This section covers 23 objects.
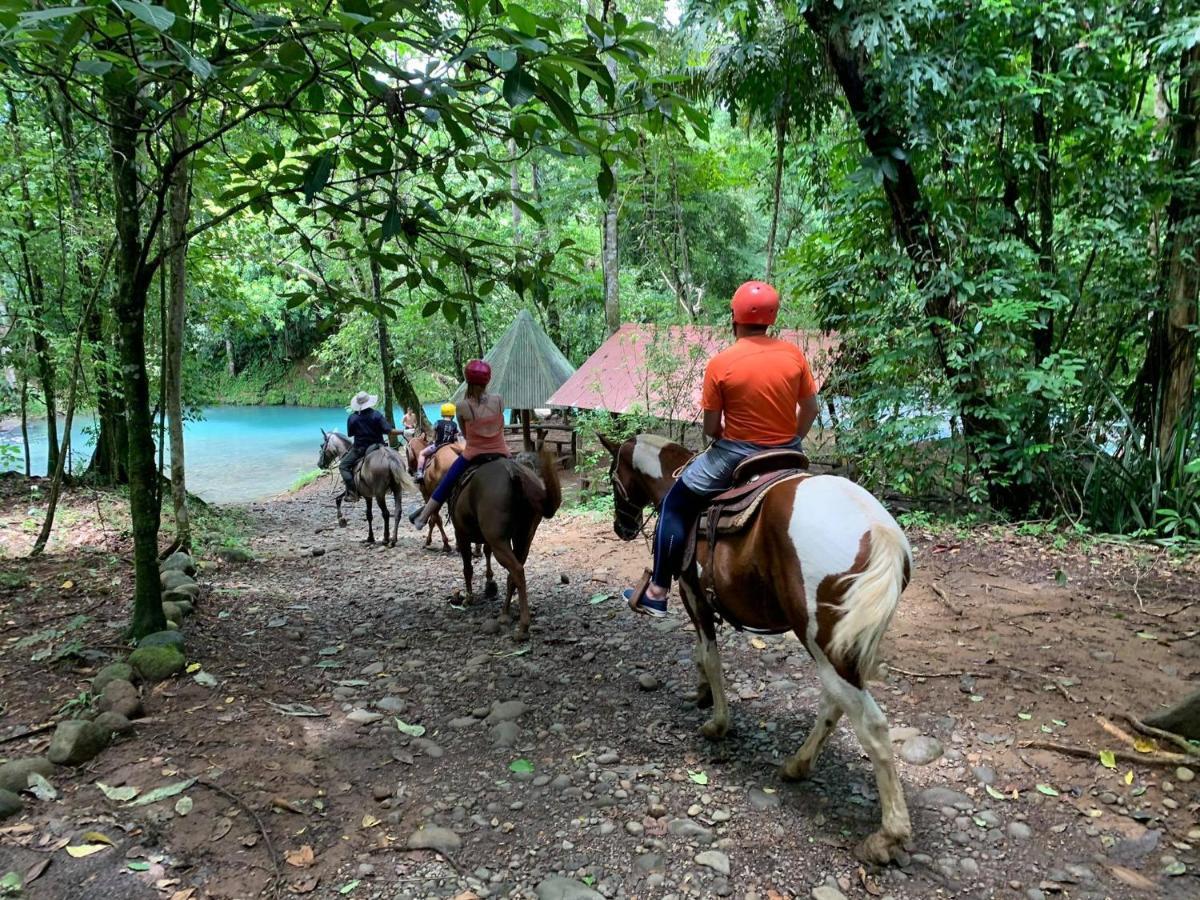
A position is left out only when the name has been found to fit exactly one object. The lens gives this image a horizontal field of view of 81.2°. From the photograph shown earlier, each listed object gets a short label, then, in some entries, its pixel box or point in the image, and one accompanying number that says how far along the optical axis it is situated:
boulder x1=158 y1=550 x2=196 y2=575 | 6.41
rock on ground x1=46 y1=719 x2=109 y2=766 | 3.28
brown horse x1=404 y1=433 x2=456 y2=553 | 8.68
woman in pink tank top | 6.07
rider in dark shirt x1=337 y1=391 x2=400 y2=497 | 10.53
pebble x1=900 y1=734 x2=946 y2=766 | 3.61
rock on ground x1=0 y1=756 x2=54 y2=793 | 3.05
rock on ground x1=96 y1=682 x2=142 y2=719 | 3.72
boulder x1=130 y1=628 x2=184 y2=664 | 4.40
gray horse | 10.23
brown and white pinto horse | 2.84
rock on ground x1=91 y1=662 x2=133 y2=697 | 3.92
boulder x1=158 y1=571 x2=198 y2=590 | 5.78
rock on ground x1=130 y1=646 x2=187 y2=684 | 4.19
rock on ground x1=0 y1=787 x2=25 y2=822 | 2.86
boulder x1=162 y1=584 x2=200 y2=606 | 5.41
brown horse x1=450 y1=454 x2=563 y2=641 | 5.93
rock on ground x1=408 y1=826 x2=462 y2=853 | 2.99
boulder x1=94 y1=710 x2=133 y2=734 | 3.47
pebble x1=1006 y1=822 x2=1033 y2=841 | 3.04
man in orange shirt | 3.49
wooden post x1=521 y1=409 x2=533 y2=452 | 14.91
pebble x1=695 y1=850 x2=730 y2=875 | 2.89
